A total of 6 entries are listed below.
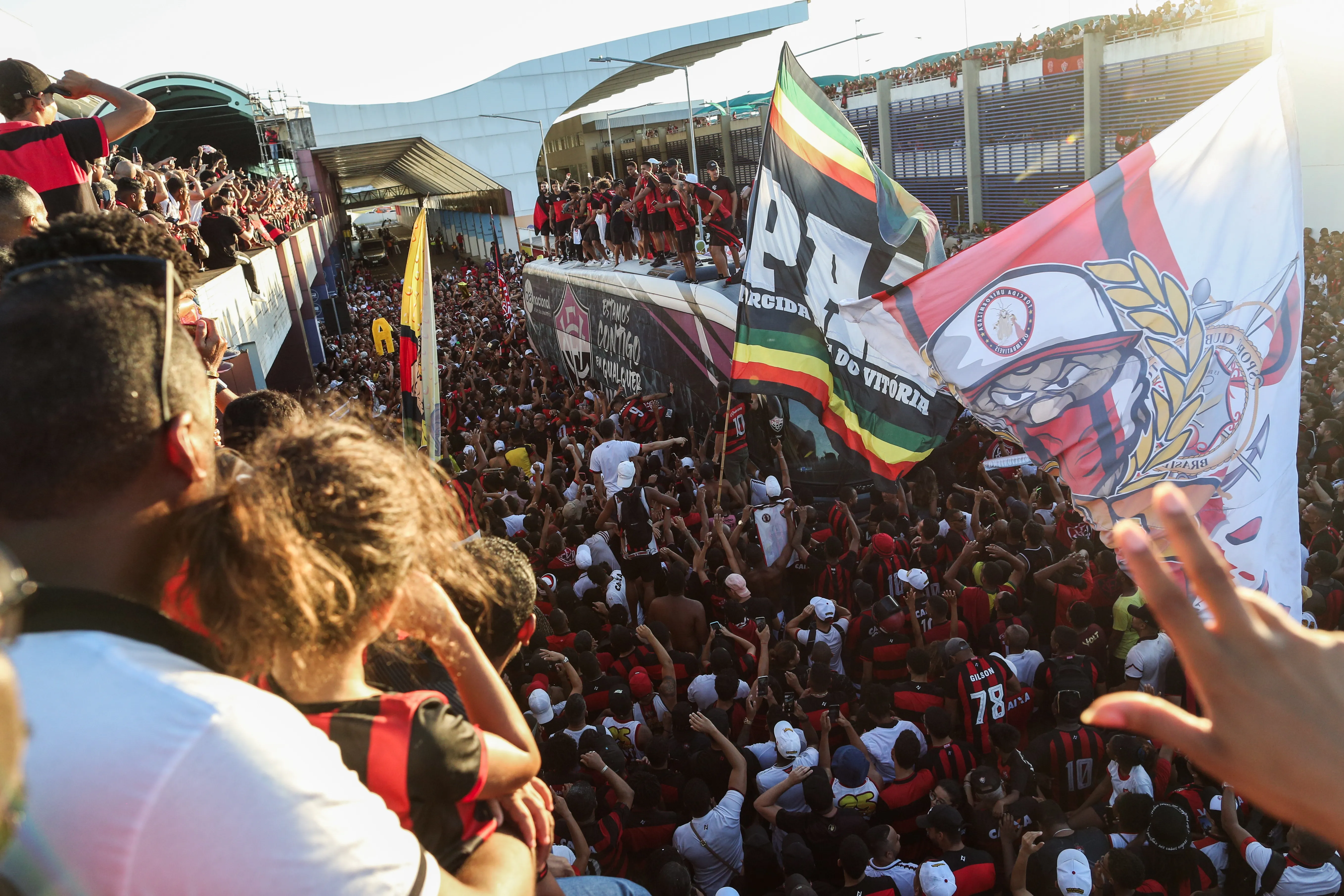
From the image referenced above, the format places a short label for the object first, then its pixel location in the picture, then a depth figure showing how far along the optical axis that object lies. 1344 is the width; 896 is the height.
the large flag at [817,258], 6.62
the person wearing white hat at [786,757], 4.37
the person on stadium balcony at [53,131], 3.44
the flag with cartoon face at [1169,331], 4.17
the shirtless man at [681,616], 6.13
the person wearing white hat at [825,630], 5.76
